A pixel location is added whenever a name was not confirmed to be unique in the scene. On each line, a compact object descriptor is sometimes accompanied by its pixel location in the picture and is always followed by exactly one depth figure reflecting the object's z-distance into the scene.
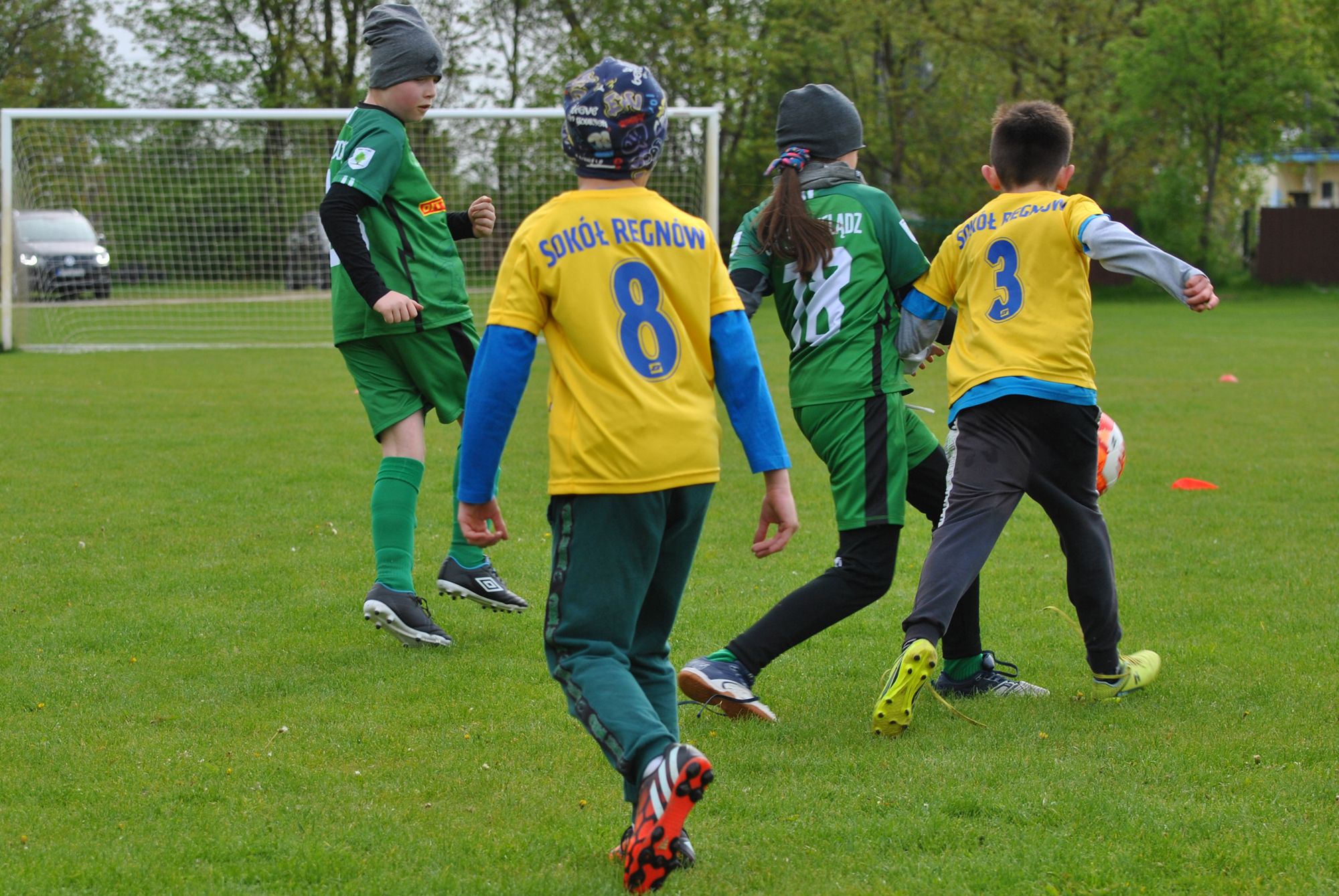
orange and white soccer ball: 10.49
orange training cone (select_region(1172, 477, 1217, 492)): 16.58
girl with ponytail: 8.34
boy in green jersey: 9.85
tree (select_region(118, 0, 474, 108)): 73.75
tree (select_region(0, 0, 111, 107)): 84.94
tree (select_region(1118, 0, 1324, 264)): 60.47
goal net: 36.72
